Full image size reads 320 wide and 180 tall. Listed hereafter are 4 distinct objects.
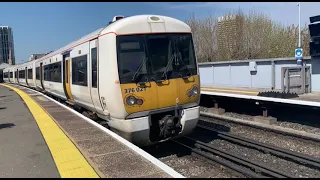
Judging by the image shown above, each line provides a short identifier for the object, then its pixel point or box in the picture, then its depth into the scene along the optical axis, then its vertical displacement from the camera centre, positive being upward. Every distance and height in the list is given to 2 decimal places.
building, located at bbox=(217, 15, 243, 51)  22.64 +4.49
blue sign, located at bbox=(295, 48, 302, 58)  12.33 +1.23
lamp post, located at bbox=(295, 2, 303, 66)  12.37 +1.02
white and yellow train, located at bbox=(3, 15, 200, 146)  5.00 +0.05
